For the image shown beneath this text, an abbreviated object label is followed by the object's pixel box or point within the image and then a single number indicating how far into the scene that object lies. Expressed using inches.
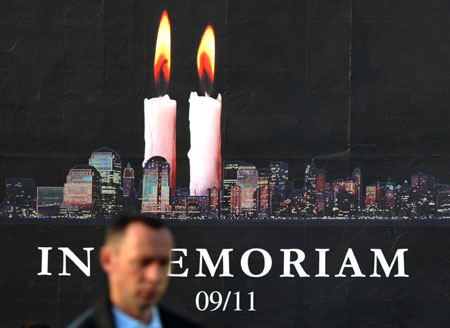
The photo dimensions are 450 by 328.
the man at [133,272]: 196.7
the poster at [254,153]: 600.4
